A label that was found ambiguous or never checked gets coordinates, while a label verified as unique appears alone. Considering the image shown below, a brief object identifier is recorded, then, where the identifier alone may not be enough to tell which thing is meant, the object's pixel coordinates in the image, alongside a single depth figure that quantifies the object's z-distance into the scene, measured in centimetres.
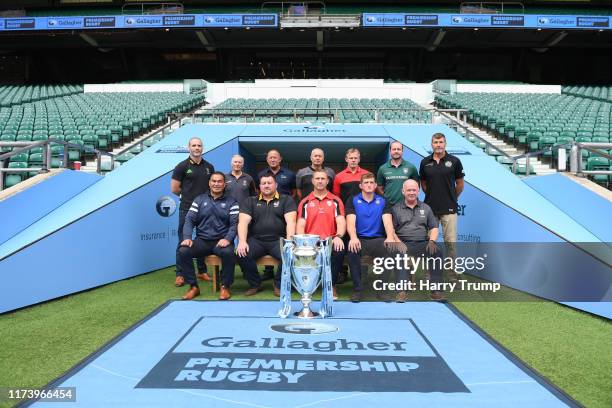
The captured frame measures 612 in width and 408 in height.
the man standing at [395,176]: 679
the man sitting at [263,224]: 632
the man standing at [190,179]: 687
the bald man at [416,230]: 604
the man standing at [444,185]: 646
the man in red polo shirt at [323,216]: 615
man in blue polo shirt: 607
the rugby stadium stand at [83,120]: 1122
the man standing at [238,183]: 693
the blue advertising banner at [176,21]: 2916
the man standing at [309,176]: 682
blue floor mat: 336
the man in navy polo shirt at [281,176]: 715
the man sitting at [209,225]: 630
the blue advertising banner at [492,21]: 2861
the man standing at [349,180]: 682
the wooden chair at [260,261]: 638
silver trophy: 537
